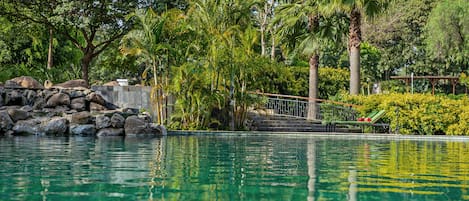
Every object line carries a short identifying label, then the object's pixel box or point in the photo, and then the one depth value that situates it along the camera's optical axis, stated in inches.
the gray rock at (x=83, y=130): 741.9
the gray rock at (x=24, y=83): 891.9
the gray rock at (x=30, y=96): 874.8
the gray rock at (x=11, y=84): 891.2
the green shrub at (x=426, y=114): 849.5
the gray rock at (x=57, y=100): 853.8
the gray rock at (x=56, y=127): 746.8
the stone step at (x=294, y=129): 968.9
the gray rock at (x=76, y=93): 872.9
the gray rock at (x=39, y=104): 848.9
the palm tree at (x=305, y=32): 983.0
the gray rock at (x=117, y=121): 751.1
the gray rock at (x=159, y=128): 767.0
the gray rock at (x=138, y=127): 747.4
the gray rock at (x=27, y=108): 818.9
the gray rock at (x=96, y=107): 870.4
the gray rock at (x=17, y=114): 768.9
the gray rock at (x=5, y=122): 745.0
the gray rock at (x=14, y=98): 876.0
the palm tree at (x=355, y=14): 905.5
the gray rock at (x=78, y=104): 861.2
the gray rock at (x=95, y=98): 879.7
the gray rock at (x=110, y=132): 738.2
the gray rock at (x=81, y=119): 762.2
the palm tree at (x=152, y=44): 852.6
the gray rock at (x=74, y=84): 963.3
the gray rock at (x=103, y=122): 749.3
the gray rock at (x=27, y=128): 747.4
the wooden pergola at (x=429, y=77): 1454.6
